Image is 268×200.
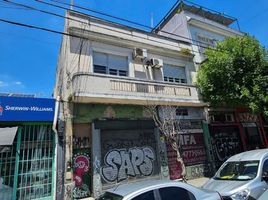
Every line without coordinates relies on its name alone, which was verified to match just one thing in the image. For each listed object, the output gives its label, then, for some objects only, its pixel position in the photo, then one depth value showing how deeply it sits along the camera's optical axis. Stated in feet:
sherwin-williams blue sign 25.61
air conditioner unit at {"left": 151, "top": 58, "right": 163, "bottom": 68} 39.19
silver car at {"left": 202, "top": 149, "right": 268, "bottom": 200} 16.66
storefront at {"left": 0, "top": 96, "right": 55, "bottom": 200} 25.46
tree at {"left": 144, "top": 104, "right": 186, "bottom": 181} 29.90
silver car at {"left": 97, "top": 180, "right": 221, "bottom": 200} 12.00
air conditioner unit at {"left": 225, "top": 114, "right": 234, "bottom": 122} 47.65
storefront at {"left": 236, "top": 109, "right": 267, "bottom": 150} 49.34
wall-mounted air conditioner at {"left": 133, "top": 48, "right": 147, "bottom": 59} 37.96
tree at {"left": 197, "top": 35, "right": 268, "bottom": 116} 37.01
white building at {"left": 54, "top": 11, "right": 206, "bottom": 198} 29.66
